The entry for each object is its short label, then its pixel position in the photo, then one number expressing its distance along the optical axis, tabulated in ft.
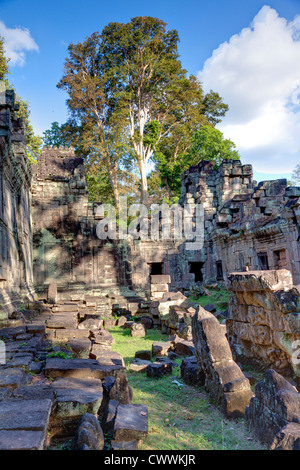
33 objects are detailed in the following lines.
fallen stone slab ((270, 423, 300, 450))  8.13
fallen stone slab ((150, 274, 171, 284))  40.22
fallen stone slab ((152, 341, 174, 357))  22.97
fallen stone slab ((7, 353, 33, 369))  13.19
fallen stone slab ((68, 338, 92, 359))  18.08
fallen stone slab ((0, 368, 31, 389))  10.84
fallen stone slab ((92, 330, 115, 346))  23.52
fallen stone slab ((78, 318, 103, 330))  29.37
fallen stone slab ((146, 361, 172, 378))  17.84
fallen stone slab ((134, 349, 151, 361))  21.85
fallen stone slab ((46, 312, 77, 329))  23.48
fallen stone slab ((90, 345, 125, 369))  16.68
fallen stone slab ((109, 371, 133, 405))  11.66
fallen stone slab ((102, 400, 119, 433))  9.83
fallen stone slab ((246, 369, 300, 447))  9.36
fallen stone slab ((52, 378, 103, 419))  9.92
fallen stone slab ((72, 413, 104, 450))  8.12
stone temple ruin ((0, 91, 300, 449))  10.64
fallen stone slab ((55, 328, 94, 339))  21.73
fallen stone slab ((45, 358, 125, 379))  13.21
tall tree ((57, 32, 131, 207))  76.43
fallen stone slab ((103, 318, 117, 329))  37.17
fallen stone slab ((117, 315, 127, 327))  38.11
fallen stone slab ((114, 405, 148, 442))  9.17
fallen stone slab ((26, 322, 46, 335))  19.29
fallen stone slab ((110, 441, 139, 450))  8.79
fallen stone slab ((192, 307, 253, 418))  12.37
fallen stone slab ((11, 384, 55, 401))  10.05
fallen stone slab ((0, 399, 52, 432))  7.95
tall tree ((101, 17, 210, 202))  79.51
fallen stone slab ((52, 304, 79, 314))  33.01
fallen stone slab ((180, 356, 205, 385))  16.01
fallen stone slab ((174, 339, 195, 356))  21.77
